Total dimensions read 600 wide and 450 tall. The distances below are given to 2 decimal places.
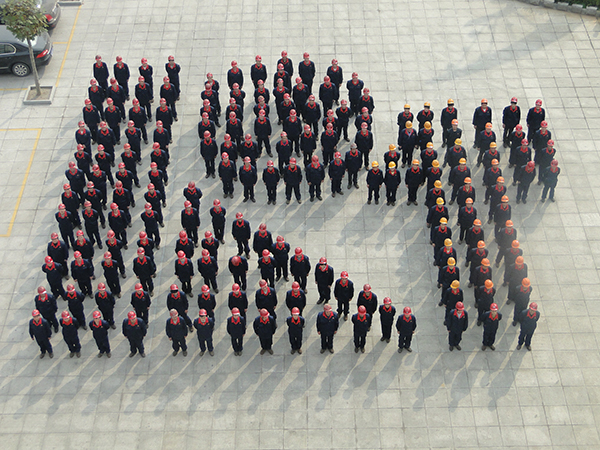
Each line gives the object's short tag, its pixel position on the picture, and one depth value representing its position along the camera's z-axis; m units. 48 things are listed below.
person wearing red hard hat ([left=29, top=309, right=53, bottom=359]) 17.75
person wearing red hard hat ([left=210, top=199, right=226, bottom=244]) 20.25
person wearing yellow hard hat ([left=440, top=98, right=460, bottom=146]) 23.05
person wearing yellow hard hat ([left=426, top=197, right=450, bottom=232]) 20.30
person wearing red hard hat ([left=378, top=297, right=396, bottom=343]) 17.95
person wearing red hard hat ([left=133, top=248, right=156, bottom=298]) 18.97
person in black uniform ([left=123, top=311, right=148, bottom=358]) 17.77
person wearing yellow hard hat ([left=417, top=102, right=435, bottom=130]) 22.89
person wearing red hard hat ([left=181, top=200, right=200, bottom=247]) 20.27
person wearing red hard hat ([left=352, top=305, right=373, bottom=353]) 17.69
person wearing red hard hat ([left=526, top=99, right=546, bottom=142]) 22.66
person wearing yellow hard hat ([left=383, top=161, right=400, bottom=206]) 21.17
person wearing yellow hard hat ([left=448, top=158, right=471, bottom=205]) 21.02
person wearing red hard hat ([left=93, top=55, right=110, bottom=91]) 24.94
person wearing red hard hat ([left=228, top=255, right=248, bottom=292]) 19.31
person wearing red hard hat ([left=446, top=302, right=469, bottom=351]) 17.70
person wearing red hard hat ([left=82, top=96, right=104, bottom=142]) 23.39
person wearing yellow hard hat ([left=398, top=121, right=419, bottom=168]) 22.44
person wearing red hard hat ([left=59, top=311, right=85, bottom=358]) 17.70
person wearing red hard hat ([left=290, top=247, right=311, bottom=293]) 19.05
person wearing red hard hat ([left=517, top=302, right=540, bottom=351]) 17.53
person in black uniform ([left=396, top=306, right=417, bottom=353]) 17.67
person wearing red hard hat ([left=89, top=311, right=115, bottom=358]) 17.77
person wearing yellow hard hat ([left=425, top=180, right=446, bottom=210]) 20.58
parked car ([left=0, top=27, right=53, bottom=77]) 26.11
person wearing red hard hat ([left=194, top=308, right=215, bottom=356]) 17.80
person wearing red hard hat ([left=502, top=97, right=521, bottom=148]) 22.80
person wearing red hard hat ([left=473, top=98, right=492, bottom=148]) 22.59
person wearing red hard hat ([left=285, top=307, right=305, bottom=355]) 17.73
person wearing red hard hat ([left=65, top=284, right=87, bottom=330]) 18.11
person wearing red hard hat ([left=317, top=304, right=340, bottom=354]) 17.70
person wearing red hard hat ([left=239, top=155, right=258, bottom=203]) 21.48
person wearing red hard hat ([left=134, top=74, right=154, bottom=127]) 23.14
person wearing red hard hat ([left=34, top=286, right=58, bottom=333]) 18.20
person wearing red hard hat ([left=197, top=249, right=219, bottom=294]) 19.00
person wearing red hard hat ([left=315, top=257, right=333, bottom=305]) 18.81
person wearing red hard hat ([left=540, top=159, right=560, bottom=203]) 21.16
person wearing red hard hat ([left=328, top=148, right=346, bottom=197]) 21.45
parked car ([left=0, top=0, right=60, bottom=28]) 28.11
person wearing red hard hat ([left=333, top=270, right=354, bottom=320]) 18.42
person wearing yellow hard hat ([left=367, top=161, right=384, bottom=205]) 21.14
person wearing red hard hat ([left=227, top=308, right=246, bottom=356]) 17.83
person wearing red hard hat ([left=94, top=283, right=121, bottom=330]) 18.16
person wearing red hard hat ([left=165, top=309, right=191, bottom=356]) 17.73
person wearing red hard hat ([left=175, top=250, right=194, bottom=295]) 19.06
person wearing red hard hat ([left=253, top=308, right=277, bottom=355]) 17.75
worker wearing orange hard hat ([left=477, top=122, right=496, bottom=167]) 22.14
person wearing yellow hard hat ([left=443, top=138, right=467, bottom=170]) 21.81
